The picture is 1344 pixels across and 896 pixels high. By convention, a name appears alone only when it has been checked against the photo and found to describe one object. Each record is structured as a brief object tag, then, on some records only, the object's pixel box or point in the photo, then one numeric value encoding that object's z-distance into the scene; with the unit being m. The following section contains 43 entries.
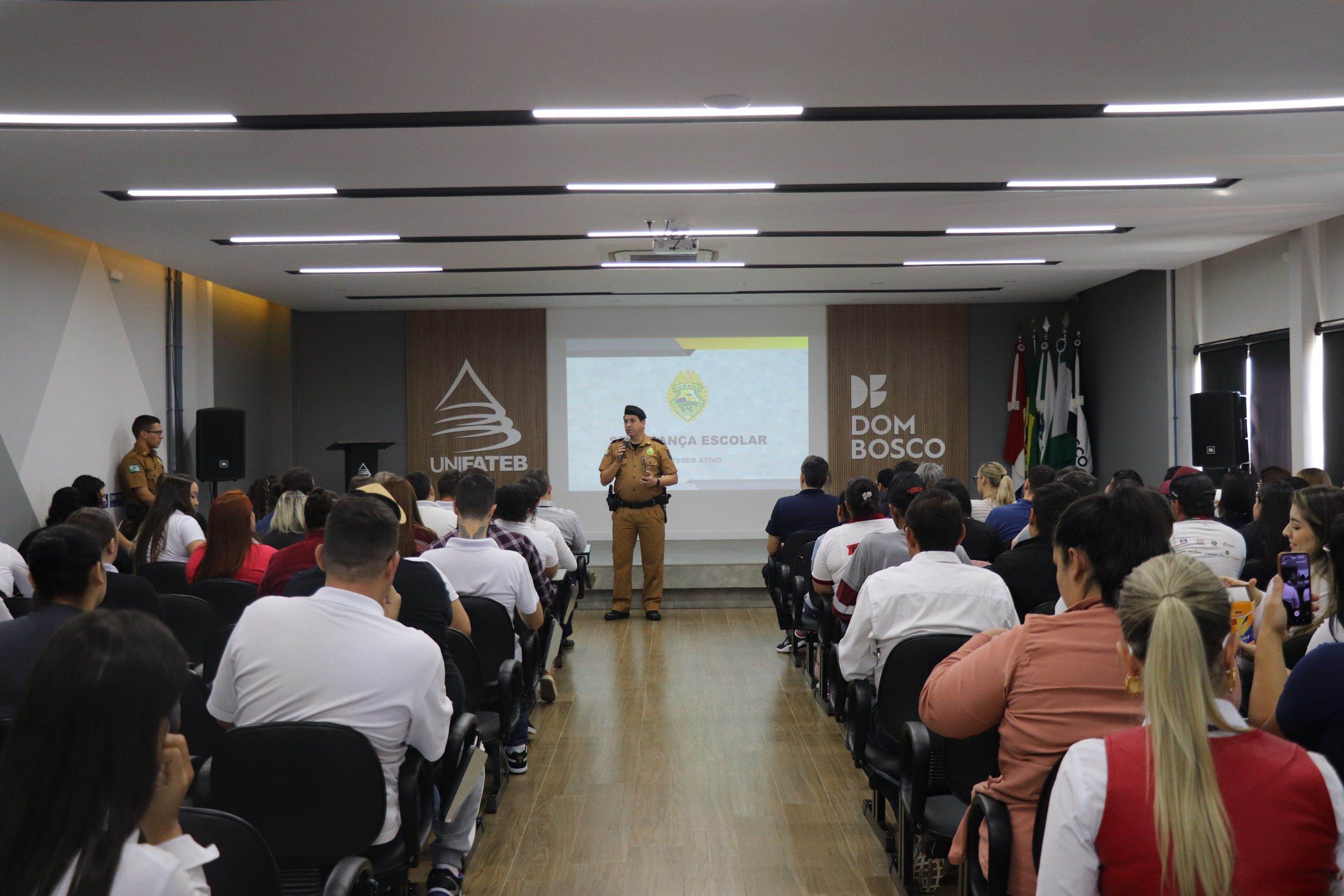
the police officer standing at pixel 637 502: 8.53
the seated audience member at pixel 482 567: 4.10
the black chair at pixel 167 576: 4.43
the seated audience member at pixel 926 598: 3.07
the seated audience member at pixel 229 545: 3.97
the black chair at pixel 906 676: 2.91
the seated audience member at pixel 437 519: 5.56
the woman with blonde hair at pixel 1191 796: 1.31
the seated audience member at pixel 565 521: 6.80
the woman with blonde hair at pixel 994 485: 6.03
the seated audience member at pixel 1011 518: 4.96
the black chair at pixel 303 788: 2.18
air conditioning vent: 7.05
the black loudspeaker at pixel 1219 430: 7.53
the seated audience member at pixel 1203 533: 4.04
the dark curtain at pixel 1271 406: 7.58
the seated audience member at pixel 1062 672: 1.99
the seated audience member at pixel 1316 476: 4.98
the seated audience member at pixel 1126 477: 6.17
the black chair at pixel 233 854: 1.58
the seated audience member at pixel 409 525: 3.83
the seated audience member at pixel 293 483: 5.35
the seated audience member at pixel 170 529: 4.72
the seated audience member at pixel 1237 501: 4.91
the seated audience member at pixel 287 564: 3.46
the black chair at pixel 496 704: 3.42
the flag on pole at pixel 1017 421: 11.28
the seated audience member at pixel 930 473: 5.73
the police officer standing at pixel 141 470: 8.10
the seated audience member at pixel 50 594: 2.53
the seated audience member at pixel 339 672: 2.28
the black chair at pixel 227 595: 3.95
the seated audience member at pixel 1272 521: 3.76
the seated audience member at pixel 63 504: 6.13
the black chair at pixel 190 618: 3.71
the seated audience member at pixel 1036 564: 3.45
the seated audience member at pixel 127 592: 3.43
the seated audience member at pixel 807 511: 6.32
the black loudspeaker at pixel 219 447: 9.05
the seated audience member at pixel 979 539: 4.73
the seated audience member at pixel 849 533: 4.82
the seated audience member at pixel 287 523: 4.82
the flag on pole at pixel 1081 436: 10.74
